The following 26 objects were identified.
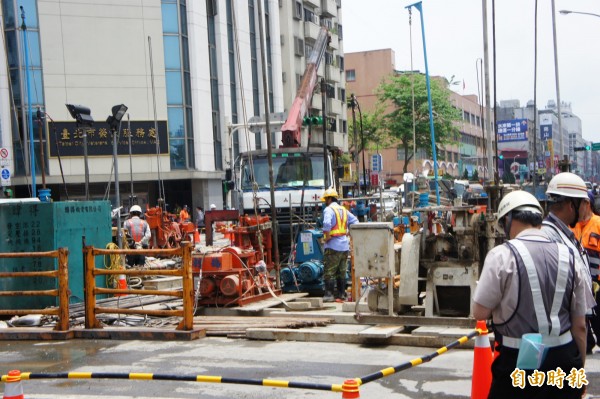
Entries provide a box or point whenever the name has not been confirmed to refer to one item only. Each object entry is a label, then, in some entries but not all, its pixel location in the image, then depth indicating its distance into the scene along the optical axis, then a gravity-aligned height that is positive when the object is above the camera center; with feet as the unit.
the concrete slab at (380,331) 29.32 -6.48
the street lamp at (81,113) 50.14 +4.68
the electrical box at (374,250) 31.35 -3.39
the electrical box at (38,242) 41.29 -3.18
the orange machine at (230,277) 38.47 -5.28
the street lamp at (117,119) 50.70 +4.23
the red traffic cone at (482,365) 18.26 -4.88
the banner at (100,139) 123.95 +7.15
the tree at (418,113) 198.70 +14.66
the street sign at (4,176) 68.80 +0.97
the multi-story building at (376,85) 271.90 +31.29
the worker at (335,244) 39.65 -3.85
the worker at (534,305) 12.75 -2.46
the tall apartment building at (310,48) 182.91 +31.57
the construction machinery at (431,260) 31.27 -3.93
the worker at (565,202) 17.21 -0.98
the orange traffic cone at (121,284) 44.88 -6.17
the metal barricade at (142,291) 31.37 -4.75
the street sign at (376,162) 127.48 +1.18
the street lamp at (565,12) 119.13 +23.63
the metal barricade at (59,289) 32.60 -4.60
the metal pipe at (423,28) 93.19 +18.33
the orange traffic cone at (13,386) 16.44 -4.38
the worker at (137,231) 55.88 -3.85
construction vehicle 66.80 -0.40
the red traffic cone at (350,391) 14.26 -4.18
